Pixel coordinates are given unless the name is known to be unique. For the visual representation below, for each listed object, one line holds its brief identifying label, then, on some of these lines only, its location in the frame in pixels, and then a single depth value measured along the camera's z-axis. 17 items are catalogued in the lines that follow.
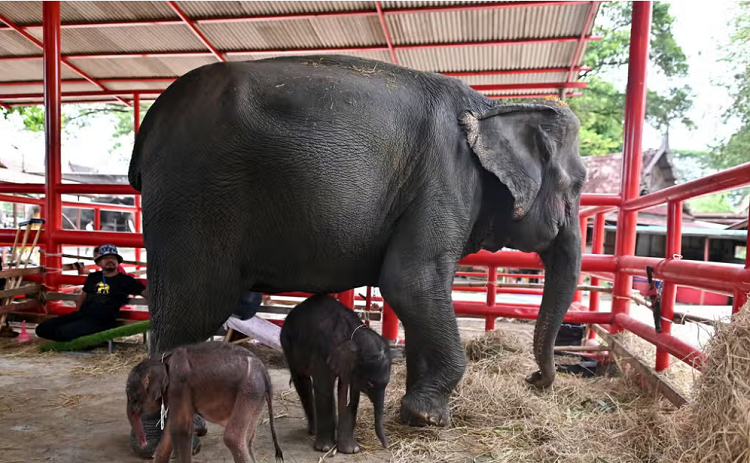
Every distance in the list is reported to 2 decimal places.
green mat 4.64
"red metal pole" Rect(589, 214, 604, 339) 5.81
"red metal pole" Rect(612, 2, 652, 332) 4.55
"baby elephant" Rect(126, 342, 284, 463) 1.97
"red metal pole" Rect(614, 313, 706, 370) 2.83
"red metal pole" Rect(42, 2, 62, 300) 5.54
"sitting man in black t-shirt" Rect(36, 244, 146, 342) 4.80
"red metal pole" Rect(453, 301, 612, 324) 4.65
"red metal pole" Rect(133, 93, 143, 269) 10.13
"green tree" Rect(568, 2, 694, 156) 25.22
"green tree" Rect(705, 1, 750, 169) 23.34
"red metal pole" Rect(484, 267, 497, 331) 4.98
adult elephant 2.49
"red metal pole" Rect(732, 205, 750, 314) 2.46
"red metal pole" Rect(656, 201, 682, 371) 3.47
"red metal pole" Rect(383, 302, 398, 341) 4.93
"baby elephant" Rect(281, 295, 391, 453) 2.56
